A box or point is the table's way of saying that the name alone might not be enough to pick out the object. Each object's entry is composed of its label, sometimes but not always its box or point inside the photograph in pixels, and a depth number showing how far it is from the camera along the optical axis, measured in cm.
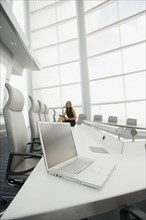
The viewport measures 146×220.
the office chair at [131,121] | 346
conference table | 55
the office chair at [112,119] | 406
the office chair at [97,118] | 460
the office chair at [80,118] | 499
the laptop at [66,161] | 78
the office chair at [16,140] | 131
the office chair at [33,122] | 237
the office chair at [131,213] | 57
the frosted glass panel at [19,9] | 803
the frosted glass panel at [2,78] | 480
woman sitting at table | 390
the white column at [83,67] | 758
